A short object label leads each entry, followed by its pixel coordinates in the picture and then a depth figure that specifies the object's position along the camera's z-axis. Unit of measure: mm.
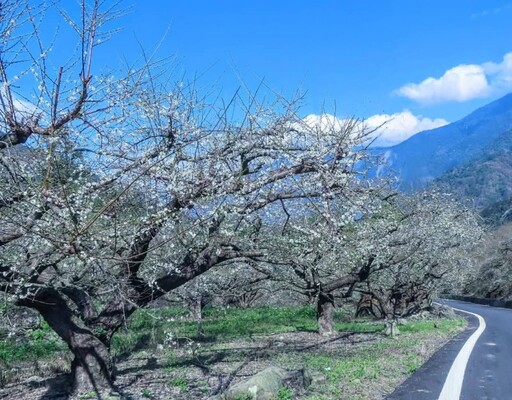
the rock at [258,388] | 7359
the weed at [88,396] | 8203
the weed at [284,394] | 7423
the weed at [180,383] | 9047
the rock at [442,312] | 25975
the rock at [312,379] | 8437
